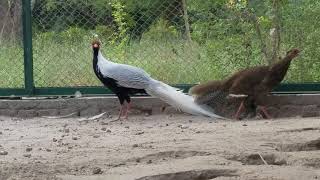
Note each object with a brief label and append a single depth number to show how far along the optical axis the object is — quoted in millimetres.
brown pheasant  13407
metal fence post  14352
